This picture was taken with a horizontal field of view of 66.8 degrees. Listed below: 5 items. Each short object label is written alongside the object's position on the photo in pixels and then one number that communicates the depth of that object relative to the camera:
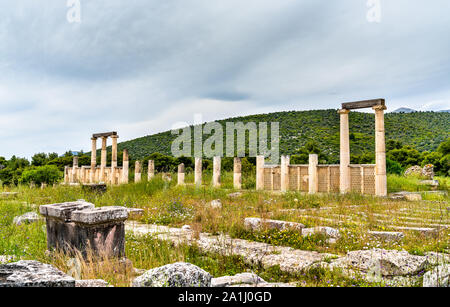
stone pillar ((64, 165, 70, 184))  35.40
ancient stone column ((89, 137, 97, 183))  30.11
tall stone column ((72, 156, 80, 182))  33.29
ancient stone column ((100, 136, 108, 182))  28.41
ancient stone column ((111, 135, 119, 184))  26.92
